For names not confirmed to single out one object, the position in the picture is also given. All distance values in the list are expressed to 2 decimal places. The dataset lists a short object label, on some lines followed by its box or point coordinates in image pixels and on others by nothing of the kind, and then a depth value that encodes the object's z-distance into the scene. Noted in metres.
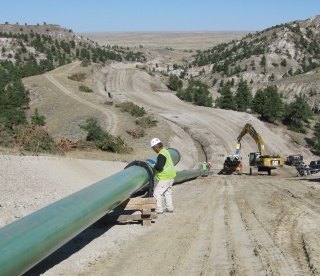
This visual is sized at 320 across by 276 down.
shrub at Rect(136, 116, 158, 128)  51.62
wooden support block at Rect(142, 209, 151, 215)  13.12
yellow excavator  37.84
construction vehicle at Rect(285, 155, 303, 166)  47.03
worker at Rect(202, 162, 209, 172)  34.00
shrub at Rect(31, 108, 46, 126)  51.28
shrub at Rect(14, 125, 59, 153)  26.56
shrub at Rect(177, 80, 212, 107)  77.81
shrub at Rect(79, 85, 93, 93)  72.38
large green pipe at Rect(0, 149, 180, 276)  7.18
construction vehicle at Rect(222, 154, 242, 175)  38.85
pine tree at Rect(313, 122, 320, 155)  61.05
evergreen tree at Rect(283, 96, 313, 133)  73.12
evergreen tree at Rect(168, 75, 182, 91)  88.62
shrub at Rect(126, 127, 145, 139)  47.53
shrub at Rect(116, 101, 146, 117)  57.34
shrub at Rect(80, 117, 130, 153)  36.36
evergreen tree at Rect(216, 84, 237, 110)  78.88
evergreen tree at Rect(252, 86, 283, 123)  72.75
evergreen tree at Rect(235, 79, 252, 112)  80.62
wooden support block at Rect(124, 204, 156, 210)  13.27
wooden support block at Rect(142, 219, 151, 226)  13.12
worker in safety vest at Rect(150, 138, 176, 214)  14.03
